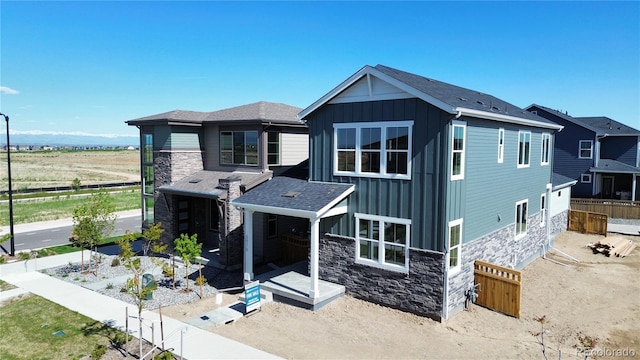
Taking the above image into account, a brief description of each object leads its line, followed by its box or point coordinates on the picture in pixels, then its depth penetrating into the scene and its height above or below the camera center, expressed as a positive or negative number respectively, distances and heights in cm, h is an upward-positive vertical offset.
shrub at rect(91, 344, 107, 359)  1026 -491
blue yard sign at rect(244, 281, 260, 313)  1279 -440
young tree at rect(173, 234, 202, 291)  1488 -346
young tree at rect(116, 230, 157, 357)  1065 -346
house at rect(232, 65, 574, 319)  1259 -133
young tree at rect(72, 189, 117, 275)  1767 -304
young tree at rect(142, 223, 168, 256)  1691 -378
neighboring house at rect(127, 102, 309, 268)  1830 -41
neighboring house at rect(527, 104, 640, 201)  3262 -23
